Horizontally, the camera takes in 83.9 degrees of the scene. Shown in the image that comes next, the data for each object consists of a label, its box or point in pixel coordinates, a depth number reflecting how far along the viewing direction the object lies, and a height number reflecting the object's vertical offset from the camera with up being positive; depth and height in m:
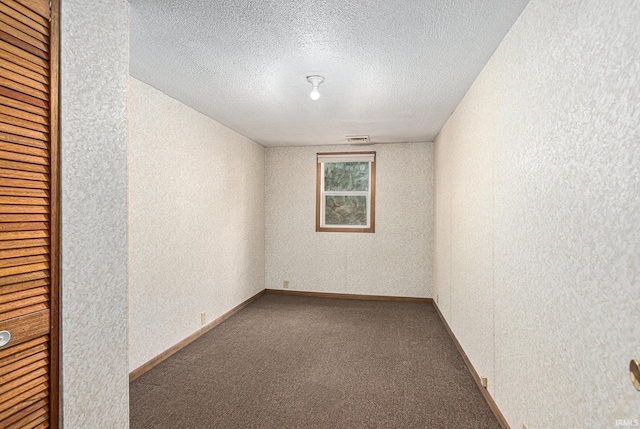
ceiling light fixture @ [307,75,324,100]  2.80 +1.08
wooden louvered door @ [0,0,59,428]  1.29 +0.00
